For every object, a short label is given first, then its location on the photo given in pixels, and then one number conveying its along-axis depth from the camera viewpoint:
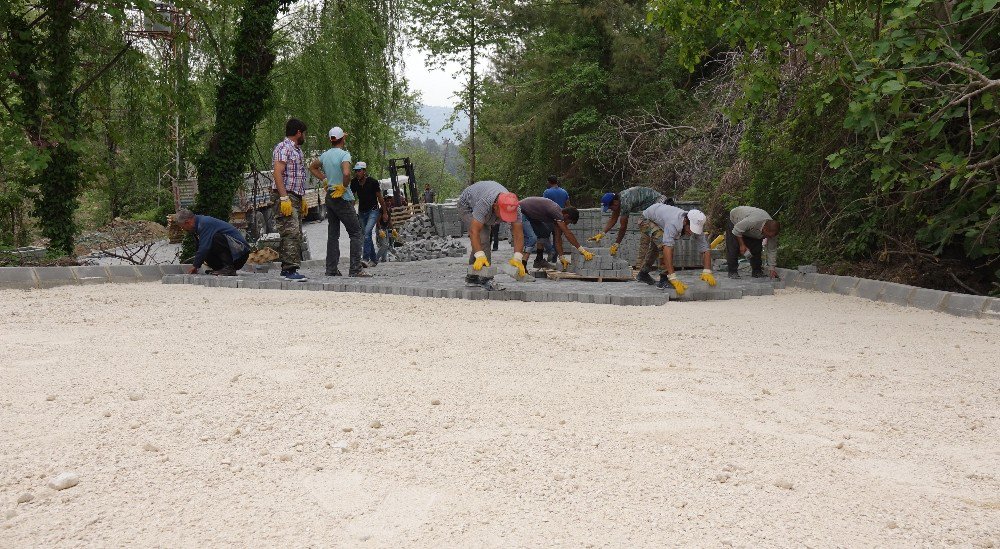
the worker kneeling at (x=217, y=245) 10.56
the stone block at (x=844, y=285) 9.93
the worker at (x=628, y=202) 11.59
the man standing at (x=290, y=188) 10.20
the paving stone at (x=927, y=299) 8.48
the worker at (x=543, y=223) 11.32
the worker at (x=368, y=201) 12.73
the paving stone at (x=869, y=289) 9.40
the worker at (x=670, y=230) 9.33
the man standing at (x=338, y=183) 10.52
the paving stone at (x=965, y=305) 7.96
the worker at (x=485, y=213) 8.96
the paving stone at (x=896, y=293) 8.93
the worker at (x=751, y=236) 10.86
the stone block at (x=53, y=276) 9.84
